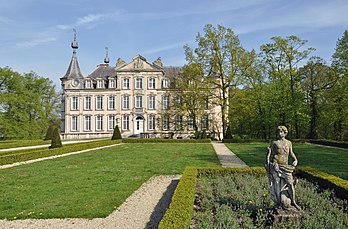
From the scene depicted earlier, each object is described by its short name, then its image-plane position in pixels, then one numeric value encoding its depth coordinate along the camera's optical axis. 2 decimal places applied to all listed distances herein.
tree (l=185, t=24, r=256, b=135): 28.67
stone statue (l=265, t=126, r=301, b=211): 5.02
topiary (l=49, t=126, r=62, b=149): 20.28
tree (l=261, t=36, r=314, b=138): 27.38
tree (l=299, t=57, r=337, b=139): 28.91
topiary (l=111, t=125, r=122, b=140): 30.22
